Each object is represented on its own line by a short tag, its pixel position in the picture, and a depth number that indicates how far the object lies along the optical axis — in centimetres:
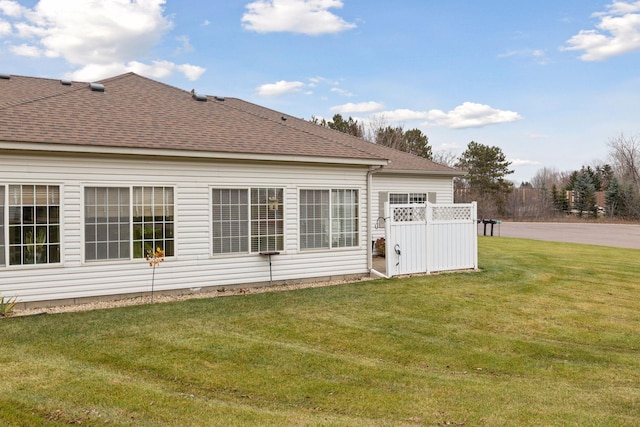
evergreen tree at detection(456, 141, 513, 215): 4241
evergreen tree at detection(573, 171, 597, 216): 4156
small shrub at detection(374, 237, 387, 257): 1360
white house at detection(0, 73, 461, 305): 722
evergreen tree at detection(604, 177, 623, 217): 4075
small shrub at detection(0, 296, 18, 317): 676
